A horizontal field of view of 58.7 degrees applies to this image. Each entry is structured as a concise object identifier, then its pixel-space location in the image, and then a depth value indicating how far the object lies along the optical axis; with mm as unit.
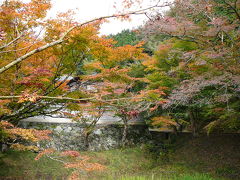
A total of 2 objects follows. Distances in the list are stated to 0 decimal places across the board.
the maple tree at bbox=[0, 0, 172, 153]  4461
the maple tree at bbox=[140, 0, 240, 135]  5508
